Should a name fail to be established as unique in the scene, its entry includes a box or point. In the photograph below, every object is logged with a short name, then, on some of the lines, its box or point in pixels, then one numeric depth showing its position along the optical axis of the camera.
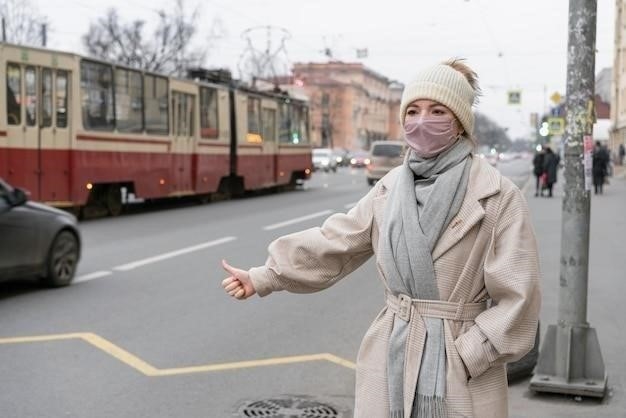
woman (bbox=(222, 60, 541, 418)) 2.70
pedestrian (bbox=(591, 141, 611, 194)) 29.31
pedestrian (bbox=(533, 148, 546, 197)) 27.81
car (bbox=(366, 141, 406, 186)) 35.78
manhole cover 5.43
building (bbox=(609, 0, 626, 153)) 62.02
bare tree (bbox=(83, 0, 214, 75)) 50.84
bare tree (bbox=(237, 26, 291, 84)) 46.72
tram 17.48
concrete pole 5.67
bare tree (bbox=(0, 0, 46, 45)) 46.97
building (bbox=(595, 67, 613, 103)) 100.61
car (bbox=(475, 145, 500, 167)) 71.75
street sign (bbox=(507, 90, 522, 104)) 54.77
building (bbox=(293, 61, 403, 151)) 107.75
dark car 9.14
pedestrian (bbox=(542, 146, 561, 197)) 27.31
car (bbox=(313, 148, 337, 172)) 59.91
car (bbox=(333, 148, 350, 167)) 70.85
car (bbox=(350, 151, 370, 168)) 71.00
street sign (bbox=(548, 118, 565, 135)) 35.25
